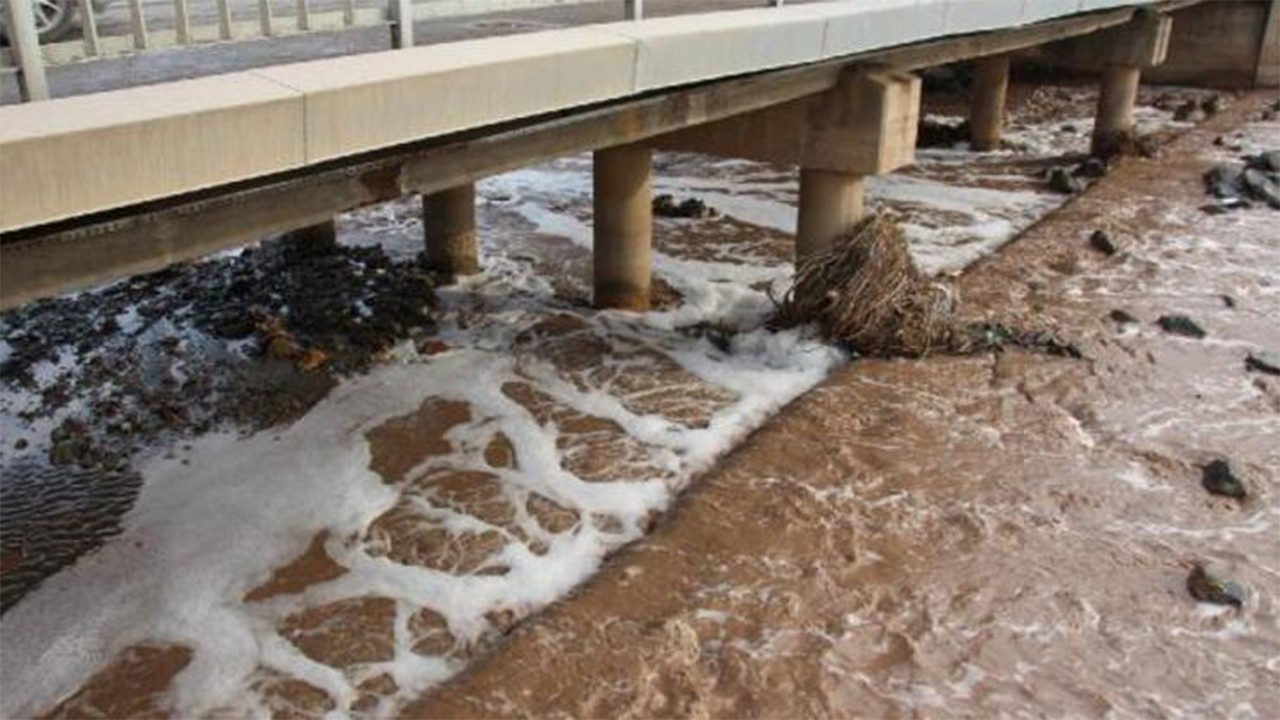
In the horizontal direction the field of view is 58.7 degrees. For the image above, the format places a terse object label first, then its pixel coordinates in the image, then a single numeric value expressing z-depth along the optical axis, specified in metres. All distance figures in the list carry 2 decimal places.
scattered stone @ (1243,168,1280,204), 14.70
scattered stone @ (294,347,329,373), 9.12
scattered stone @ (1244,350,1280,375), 9.15
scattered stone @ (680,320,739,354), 9.60
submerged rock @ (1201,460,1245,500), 7.14
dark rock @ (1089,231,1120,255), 12.53
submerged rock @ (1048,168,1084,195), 15.48
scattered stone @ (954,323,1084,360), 9.46
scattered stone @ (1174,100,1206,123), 20.75
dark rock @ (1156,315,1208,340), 9.98
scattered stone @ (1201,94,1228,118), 21.30
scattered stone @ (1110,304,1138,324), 10.29
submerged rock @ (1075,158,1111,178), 16.26
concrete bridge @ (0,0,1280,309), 3.56
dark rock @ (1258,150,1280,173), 15.92
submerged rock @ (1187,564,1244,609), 6.00
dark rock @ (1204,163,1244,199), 15.20
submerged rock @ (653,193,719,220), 13.91
